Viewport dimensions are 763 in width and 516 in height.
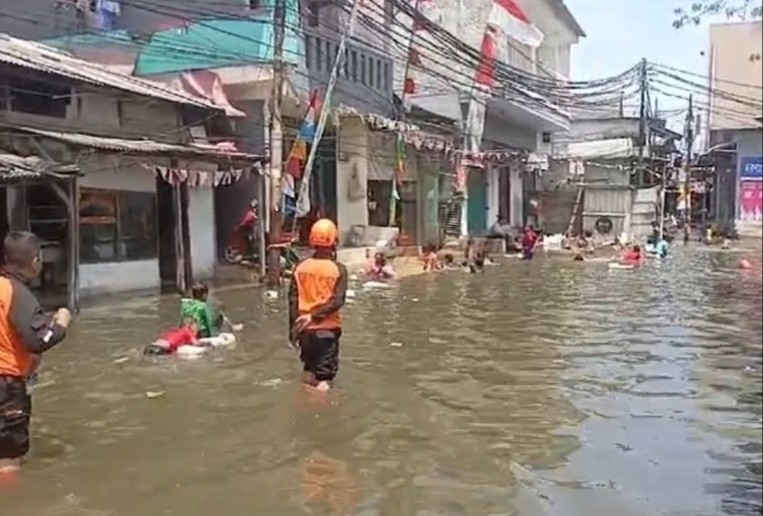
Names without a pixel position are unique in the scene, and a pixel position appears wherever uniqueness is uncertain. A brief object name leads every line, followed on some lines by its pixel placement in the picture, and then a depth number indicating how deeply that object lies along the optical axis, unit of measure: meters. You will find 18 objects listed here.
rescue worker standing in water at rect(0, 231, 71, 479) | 5.85
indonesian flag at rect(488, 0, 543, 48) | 26.47
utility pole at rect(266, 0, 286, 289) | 17.97
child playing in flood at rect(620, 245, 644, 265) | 27.65
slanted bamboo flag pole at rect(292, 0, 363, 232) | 20.16
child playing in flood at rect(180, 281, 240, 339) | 11.40
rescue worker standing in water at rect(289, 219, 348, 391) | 8.38
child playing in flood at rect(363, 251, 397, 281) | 21.42
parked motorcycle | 21.31
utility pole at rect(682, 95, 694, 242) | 30.56
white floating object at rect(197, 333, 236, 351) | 11.57
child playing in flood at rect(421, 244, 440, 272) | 25.12
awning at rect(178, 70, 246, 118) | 20.39
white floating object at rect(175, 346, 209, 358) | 11.05
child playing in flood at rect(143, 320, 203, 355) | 11.05
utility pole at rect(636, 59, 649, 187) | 25.33
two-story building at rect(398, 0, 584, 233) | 25.38
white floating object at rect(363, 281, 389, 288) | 20.20
